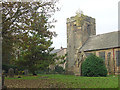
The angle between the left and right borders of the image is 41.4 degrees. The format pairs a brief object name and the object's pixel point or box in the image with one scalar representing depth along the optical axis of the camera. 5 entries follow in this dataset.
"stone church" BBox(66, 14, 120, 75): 34.59
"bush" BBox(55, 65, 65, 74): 45.36
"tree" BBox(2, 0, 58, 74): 12.29
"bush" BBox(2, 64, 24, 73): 34.47
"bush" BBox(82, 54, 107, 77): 24.27
